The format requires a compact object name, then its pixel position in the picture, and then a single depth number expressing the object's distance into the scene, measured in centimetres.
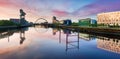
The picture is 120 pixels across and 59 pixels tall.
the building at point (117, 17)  6336
